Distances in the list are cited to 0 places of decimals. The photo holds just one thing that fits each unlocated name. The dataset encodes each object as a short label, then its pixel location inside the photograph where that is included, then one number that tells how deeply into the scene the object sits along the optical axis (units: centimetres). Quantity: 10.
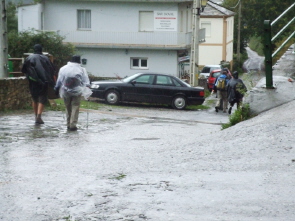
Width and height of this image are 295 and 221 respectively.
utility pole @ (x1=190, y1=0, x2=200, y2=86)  3127
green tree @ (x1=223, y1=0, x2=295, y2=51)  6606
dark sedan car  2595
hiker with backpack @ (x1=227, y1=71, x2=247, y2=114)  1995
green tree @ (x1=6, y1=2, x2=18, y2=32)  6988
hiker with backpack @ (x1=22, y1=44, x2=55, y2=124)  1291
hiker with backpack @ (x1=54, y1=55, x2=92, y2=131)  1262
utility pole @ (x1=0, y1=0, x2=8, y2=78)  1606
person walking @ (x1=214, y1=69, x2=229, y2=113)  2455
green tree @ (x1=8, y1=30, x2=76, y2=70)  3212
